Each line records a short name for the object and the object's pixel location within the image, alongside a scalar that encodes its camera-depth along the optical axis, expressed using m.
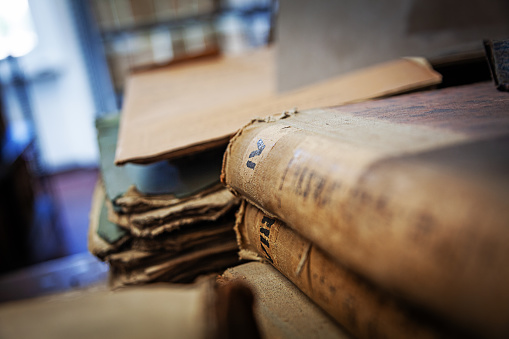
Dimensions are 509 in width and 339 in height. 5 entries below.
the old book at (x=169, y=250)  0.26
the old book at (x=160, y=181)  0.25
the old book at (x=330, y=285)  0.13
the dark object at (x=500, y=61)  0.25
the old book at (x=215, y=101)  0.26
